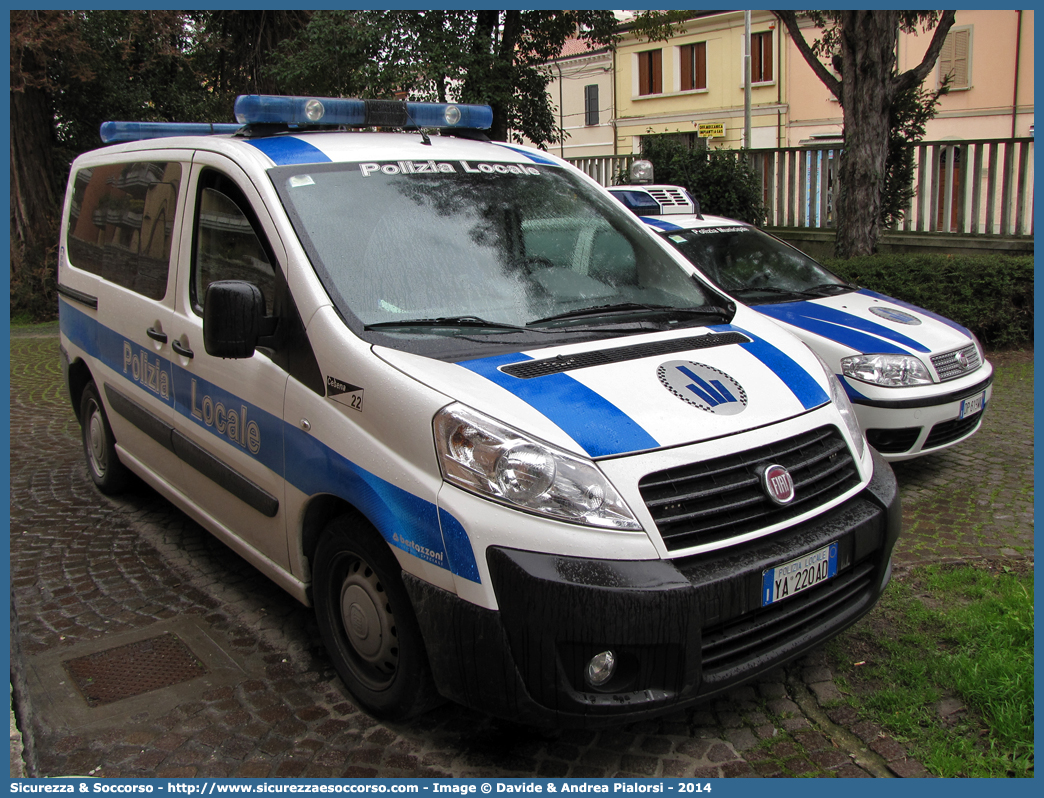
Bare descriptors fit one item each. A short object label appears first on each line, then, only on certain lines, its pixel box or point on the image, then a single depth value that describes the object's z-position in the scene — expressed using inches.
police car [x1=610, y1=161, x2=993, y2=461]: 206.7
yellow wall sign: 861.7
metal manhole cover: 131.2
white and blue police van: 99.0
